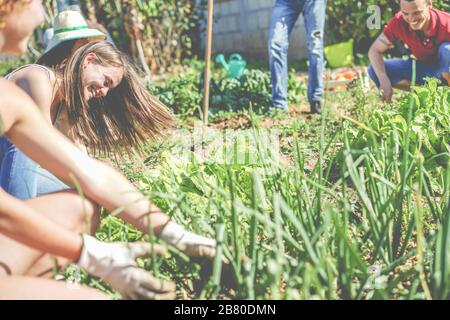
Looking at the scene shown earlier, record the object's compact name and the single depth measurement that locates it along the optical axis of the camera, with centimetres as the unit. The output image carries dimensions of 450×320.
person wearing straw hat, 148
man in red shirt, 394
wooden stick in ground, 418
